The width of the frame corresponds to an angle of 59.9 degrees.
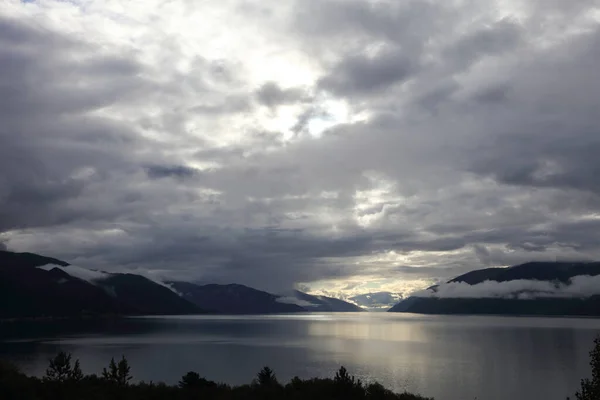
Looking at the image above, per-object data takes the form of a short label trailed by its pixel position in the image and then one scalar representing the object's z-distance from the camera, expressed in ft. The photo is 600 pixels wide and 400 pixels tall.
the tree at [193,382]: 176.30
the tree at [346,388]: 159.43
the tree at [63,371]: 171.32
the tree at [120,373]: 171.01
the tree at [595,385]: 122.83
